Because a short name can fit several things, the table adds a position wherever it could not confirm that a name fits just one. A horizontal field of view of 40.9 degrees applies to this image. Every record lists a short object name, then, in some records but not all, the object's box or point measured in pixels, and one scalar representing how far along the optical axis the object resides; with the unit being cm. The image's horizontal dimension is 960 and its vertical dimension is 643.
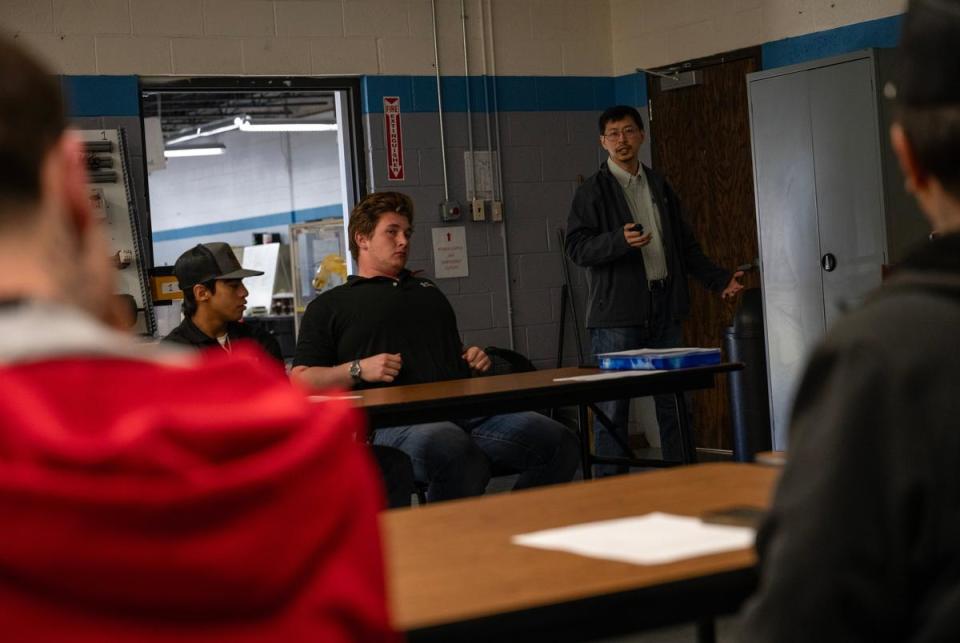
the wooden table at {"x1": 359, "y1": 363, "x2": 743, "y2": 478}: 332
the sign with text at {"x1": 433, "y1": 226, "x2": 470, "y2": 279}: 693
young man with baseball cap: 412
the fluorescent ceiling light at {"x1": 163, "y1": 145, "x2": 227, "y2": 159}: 1455
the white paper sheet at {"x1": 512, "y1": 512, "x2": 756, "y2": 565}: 150
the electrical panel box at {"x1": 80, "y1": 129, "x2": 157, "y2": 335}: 602
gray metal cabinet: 560
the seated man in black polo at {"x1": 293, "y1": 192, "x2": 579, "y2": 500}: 374
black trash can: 620
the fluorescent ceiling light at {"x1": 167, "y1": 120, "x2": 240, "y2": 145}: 1411
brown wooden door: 663
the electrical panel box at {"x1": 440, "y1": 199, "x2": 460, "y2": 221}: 688
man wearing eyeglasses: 533
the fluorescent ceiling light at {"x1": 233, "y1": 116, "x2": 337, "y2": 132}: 1283
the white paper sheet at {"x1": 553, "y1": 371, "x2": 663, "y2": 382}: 362
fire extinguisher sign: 680
